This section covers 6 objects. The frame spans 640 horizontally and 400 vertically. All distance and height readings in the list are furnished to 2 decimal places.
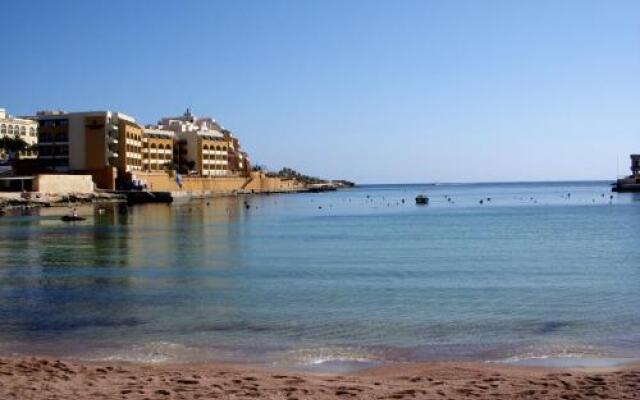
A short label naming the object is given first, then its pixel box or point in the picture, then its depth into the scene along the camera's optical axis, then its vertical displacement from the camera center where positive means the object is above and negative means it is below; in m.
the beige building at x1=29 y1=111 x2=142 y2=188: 108.69 +8.35
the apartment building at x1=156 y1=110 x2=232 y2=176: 143.00 +9.59
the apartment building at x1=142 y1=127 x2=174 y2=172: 127.62 +8.60
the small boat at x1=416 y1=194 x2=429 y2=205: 115.12 -0.57
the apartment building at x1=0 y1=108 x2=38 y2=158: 127.44 +12.55
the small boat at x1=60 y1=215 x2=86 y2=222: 62.78 -1.56
